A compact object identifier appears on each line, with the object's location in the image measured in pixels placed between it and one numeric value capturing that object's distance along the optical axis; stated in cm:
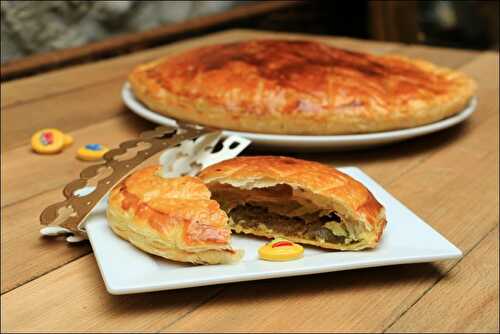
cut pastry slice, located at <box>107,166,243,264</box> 72
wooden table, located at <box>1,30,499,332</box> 70
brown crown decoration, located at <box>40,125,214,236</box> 82
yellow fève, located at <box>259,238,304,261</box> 73
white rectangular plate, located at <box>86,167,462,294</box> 69
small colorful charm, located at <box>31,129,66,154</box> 116
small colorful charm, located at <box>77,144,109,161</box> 113
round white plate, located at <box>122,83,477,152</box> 110
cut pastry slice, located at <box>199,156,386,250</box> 77
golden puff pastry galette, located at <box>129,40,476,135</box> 113
